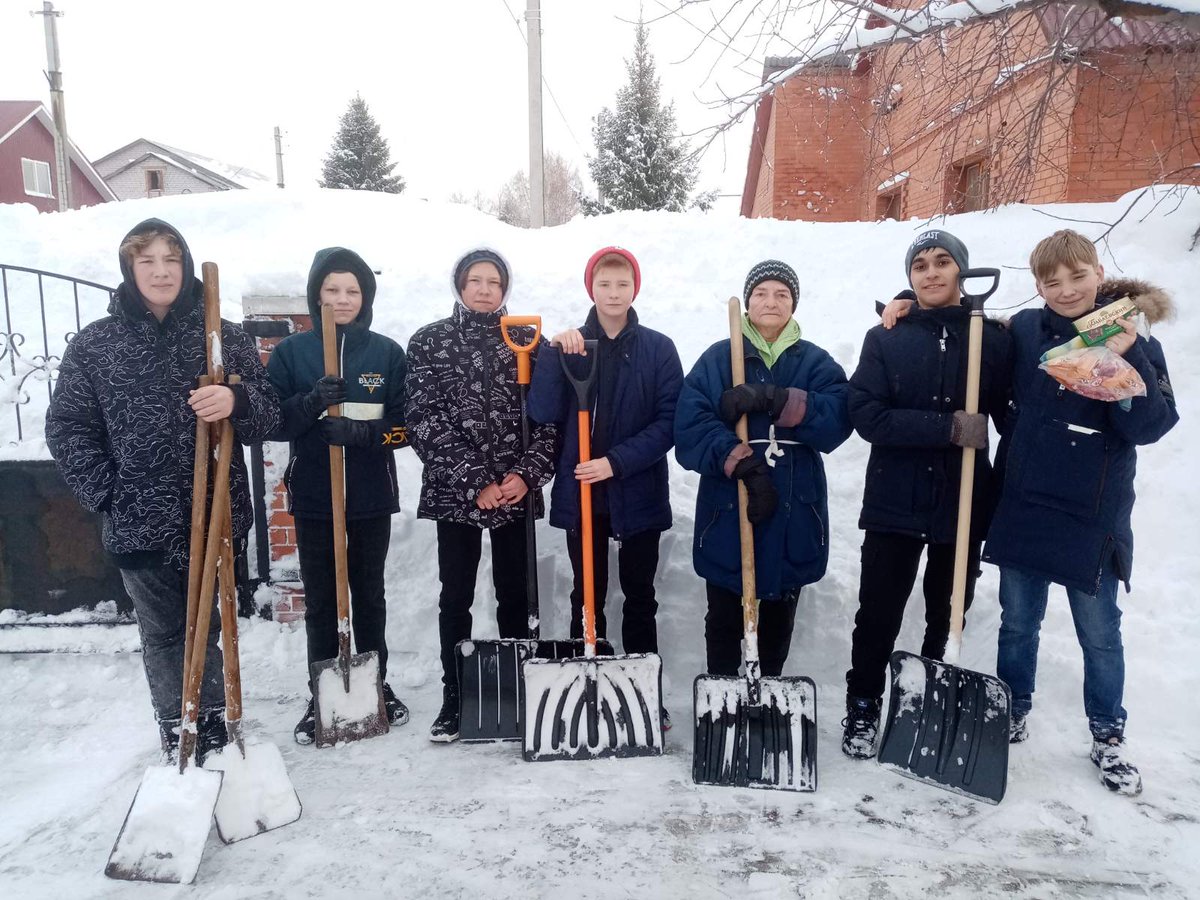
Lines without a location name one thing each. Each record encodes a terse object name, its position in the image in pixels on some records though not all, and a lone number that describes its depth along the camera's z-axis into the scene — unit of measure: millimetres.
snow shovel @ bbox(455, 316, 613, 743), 3164
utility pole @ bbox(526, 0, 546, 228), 11055
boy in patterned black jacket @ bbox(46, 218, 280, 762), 2611
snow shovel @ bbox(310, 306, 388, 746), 3090
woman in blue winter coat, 2910
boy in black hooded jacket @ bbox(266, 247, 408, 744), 3199
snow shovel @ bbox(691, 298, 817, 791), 2770
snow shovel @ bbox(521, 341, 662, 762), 2980
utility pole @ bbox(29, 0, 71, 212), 18297
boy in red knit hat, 3090
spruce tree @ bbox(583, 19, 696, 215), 17500
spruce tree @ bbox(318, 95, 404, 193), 24844
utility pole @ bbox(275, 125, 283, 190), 35469
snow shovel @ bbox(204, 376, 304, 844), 2496
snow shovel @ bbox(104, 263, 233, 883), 2273
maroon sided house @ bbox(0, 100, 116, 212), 26469
